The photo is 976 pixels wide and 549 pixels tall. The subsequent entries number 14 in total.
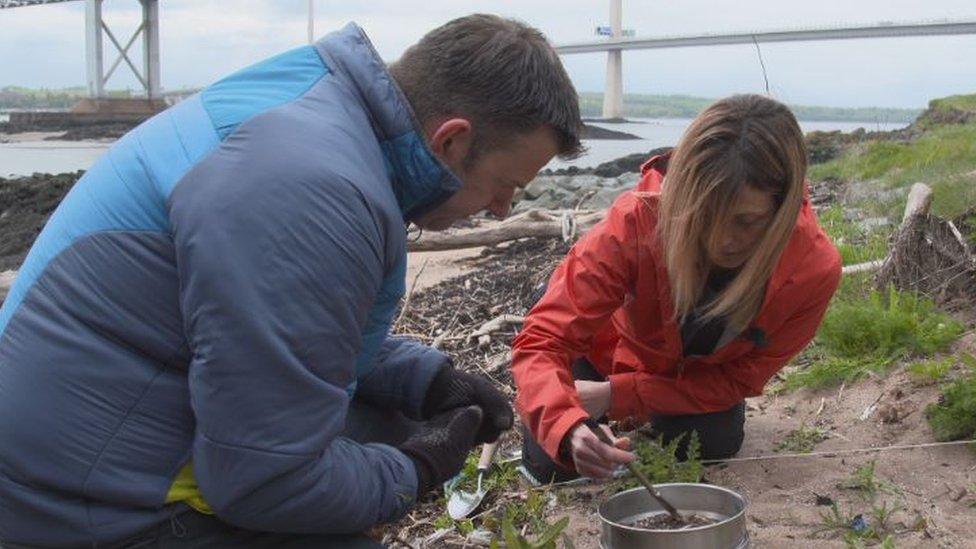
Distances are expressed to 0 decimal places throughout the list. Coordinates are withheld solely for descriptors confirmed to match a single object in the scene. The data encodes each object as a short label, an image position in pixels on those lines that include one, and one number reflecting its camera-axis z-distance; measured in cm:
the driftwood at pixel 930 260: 488
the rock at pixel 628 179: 1560
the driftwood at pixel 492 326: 578
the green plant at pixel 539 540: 267
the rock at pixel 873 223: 666
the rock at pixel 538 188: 1555
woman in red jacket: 324
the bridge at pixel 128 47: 4528
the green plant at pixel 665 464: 336
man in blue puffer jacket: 202
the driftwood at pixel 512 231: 860
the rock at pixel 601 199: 1271
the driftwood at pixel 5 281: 838
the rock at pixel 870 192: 810
